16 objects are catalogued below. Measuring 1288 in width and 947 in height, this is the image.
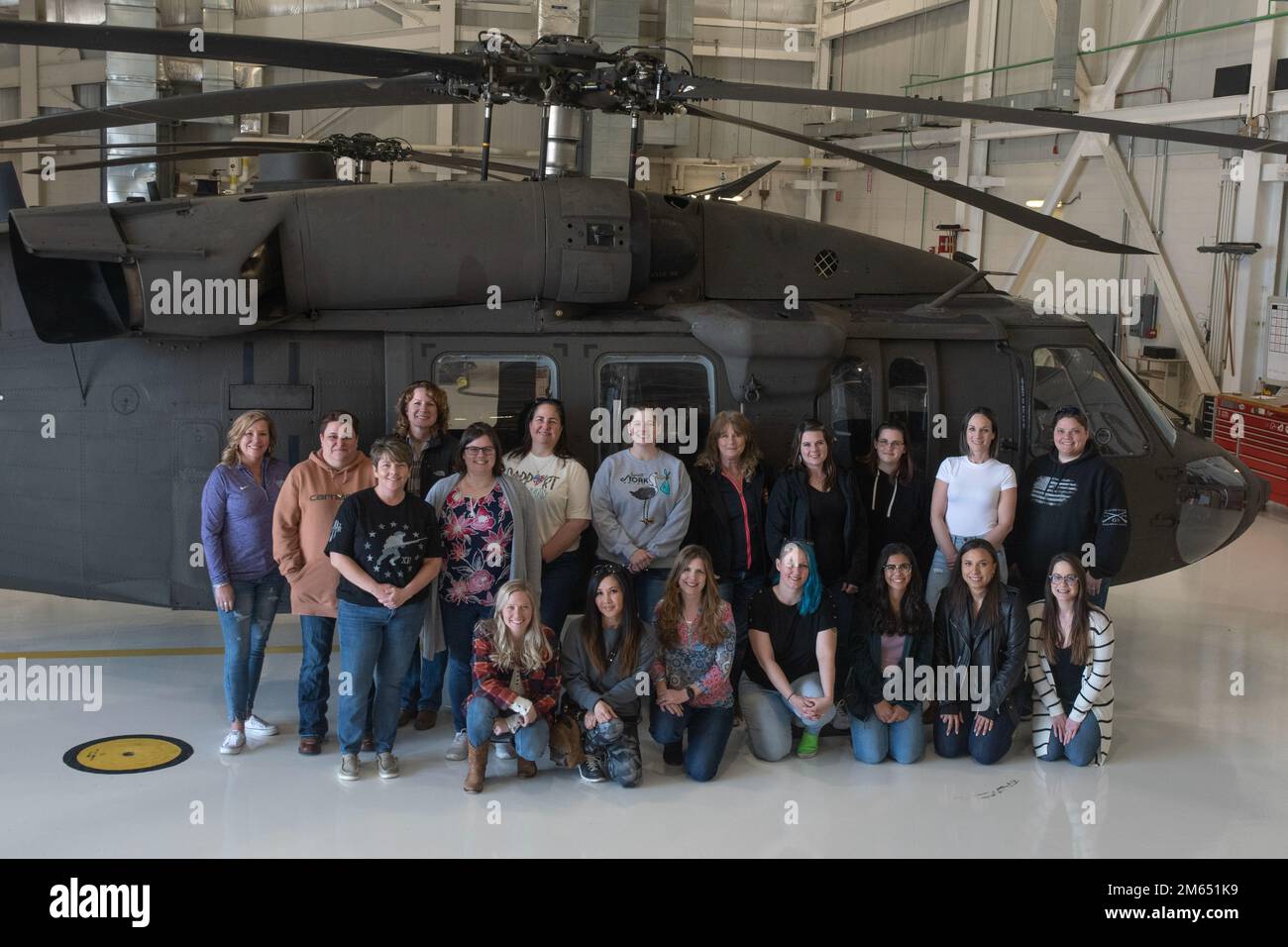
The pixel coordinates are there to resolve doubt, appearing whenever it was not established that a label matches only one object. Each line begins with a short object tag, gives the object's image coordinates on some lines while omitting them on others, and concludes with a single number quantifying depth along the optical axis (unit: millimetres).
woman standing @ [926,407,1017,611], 7191
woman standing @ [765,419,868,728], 6980
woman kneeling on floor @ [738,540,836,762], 6641
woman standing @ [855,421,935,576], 7461
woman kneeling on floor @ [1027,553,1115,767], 6730
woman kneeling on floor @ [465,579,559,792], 6066
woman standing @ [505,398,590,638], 6887
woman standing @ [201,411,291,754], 6539
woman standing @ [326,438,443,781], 6113
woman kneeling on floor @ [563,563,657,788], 6320
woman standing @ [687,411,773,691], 7090
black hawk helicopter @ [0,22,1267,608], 7090
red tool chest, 13680
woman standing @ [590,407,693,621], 6941
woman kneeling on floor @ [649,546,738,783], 6418
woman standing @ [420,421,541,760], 6426
